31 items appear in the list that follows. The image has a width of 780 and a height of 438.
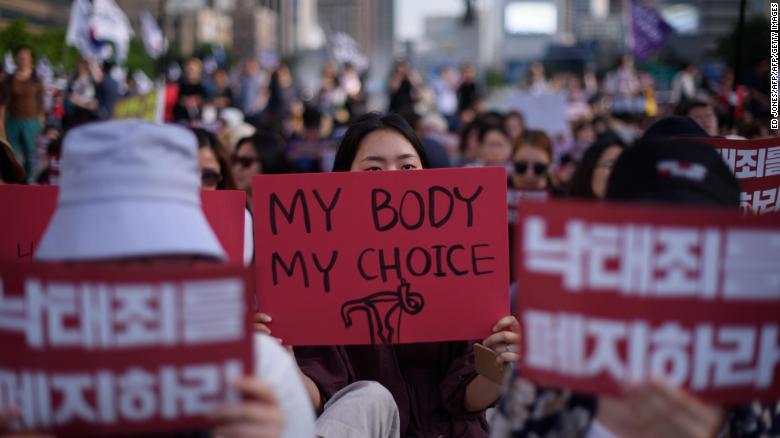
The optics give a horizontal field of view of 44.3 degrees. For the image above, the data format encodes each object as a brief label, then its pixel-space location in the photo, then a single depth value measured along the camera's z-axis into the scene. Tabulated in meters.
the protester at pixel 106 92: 16.53
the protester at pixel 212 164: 5.00
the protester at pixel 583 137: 12.66
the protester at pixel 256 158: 6.16
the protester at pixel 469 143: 9.06
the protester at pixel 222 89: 21.23
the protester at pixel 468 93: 18.59
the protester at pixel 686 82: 16.33
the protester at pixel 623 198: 1.93
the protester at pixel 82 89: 15.02
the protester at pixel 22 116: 12.14
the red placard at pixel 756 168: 3.59
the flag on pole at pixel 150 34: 20.42
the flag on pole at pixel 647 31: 17.23
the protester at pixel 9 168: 4.99
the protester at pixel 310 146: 10.88
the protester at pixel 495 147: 7.89
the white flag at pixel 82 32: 14.91
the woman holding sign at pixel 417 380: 3.10
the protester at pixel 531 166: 6.42
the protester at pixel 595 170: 5.02
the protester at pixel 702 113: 6.68
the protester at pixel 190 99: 14.55
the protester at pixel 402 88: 18.11
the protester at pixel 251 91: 21.03
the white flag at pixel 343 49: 28.34
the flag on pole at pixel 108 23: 14.54
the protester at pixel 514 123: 11.65
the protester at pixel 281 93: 19.02
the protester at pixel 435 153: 5.09
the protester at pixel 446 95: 25.38
